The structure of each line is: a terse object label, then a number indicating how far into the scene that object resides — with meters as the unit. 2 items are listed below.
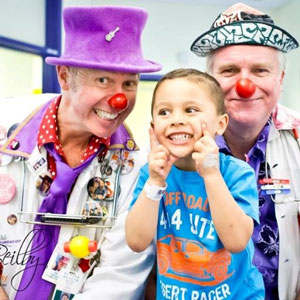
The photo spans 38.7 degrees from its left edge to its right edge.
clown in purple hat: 1.52
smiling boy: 1.16
